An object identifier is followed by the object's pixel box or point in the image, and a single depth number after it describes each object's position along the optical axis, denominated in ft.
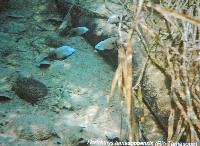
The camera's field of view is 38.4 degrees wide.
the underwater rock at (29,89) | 9.34
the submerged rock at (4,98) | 9.16
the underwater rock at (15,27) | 12.50
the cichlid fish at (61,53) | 10.88
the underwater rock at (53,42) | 11.90
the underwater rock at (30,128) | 8.08
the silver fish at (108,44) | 10.61
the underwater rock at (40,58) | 10.86
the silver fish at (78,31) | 12.09
